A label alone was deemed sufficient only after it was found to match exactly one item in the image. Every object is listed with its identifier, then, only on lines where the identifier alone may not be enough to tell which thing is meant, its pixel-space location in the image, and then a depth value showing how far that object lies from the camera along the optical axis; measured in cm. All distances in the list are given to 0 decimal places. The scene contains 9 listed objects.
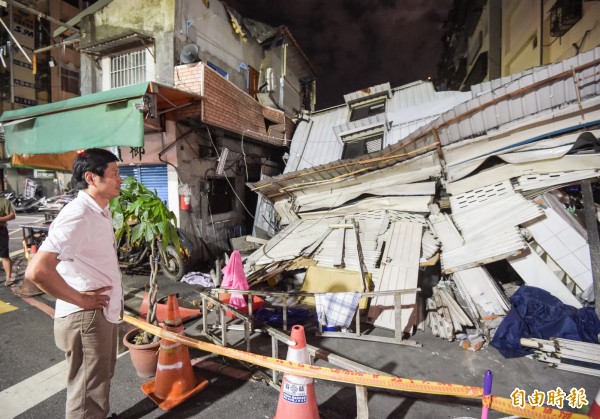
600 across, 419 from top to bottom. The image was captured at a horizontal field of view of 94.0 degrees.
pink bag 567
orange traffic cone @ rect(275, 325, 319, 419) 275
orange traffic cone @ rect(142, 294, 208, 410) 342
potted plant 392
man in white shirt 230
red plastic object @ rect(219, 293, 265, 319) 564
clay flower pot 369
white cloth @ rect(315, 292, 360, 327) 472
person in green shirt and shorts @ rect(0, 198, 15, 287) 707
